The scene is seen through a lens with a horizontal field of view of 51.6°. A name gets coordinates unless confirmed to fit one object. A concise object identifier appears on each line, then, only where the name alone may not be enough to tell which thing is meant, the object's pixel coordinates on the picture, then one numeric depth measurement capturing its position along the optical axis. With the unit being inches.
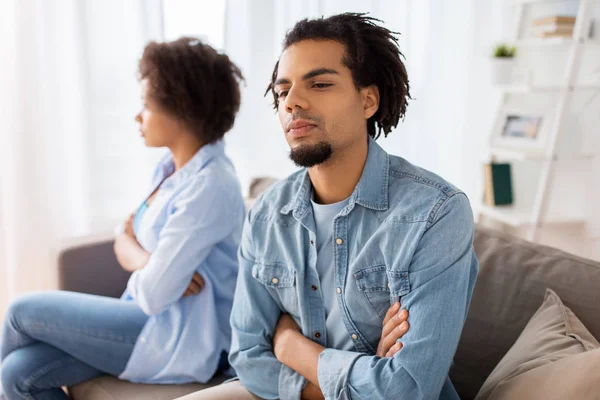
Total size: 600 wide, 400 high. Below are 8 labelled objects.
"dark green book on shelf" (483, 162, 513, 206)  129.1
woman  64.2
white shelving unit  111.0
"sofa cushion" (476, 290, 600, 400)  39.0
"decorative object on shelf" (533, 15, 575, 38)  113.4
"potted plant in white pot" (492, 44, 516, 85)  127.3
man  43.2
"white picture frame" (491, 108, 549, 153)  121.0
